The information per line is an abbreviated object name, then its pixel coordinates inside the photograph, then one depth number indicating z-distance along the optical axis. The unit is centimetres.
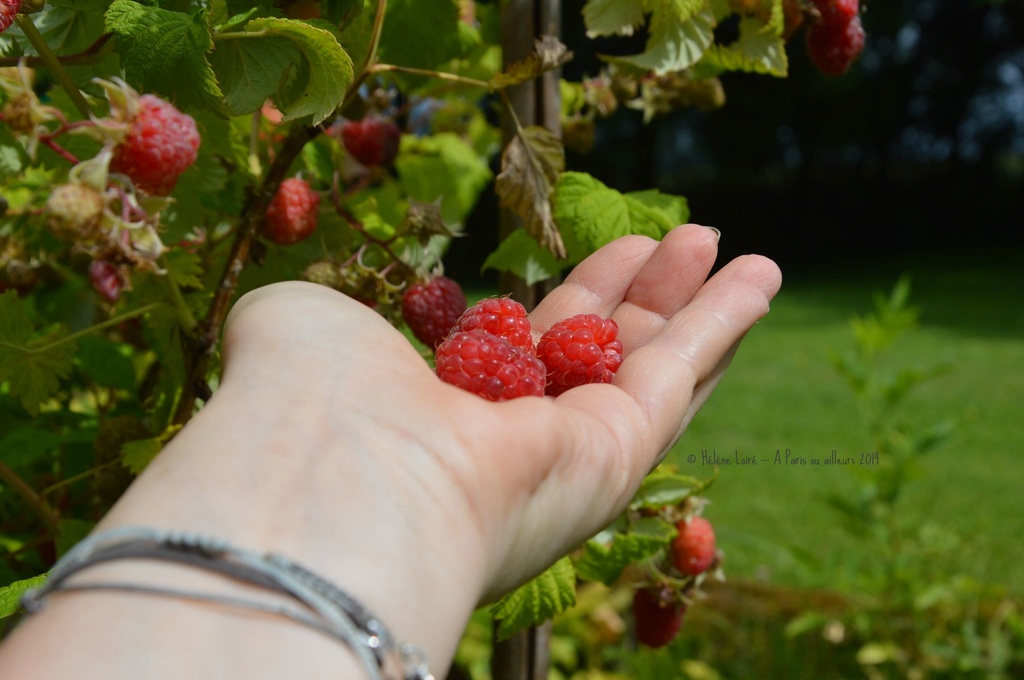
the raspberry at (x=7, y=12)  30
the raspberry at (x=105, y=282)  36
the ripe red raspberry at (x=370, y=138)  43
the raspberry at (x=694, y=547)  41
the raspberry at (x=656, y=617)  43
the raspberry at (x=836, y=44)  41
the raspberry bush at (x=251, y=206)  31
